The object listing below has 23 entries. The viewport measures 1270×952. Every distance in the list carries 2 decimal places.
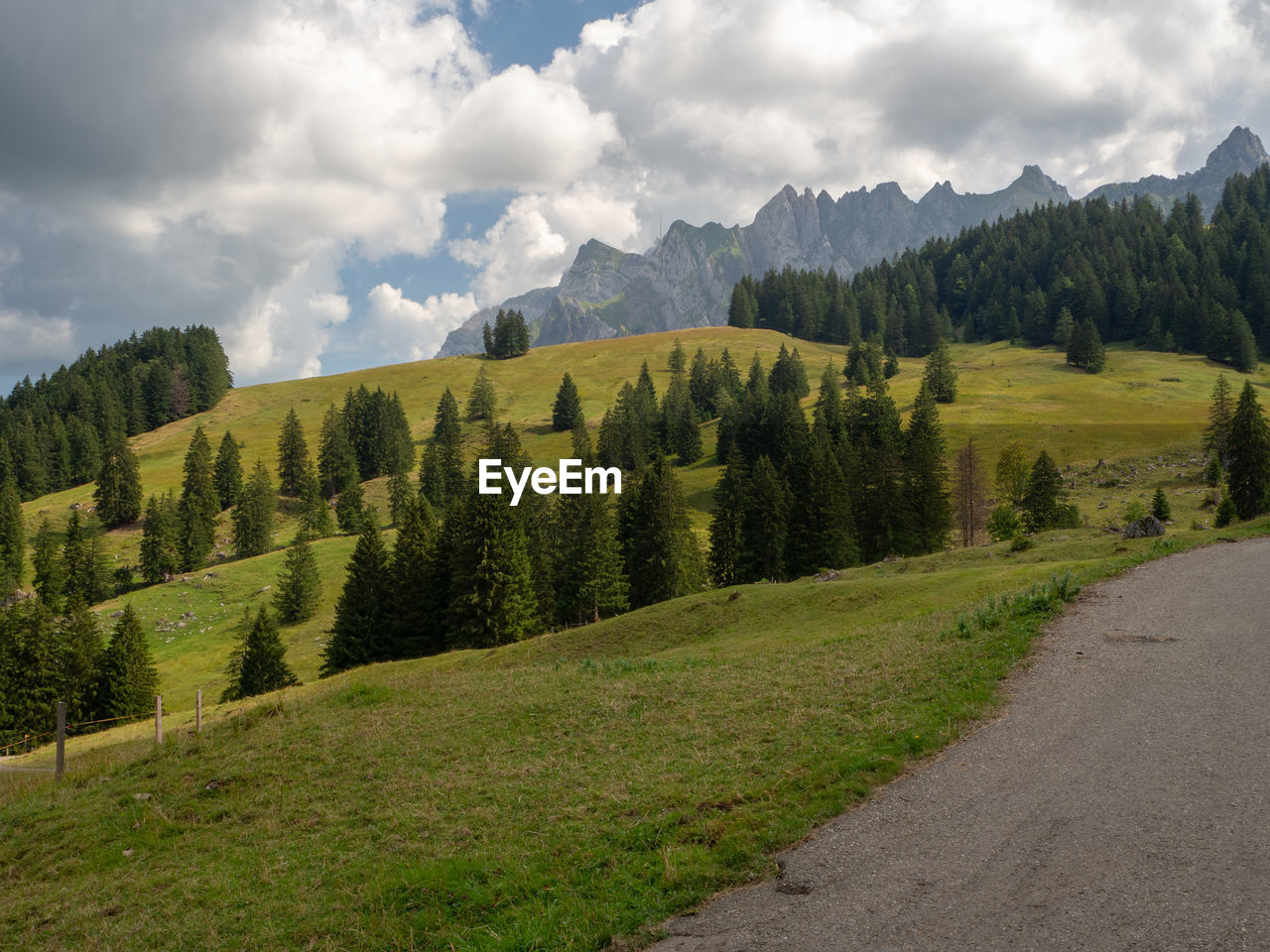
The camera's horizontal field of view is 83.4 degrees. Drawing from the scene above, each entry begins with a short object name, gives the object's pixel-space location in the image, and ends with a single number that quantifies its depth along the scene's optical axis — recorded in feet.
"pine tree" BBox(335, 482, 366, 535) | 394.11
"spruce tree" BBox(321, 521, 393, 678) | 197.57
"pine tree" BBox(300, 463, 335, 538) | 384.68
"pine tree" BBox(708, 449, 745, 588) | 244.22
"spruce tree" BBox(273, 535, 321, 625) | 293.43
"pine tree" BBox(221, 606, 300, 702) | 186.19
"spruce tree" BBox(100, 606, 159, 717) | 199.72
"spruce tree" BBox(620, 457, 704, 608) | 215.72
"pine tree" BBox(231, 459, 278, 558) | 364.17
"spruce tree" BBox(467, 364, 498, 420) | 571.28
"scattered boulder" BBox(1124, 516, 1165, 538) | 137.91
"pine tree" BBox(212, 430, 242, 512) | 431.02
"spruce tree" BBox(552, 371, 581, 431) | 536.83
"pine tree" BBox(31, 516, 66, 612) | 321.32
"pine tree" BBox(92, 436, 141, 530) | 409.08
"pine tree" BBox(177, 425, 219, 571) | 350.64
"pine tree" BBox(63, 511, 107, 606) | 328.70
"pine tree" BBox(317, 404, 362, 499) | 450.30
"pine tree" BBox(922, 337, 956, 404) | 463.83
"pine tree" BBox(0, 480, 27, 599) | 352.90
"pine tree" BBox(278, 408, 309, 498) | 447.01
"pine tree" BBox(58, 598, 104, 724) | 199.48
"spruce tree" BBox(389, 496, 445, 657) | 200.64
